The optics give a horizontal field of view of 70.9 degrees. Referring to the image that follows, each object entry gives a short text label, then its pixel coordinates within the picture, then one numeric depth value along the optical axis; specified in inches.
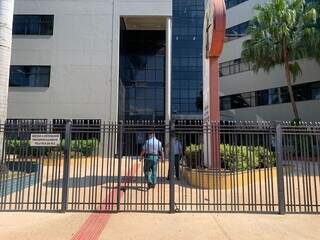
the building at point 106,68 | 621.3
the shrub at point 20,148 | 207.0
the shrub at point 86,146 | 196.0
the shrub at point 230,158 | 246.6
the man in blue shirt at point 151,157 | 246.7
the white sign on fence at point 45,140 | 206.9
